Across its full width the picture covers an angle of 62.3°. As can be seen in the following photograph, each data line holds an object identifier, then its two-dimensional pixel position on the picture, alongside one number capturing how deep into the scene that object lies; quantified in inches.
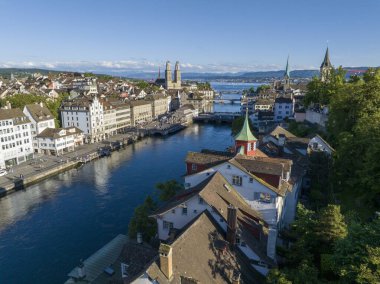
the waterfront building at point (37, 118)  3208.7
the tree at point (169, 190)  1598.4
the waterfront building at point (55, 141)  3134.8
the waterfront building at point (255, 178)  1208.8
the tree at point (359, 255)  621.9
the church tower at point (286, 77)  7588.6
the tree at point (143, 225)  1355.8
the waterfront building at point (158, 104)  5757.9
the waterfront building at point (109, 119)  4139.3
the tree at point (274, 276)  780.9
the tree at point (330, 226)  949.2
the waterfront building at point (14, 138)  2719.0
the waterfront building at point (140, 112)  4940.9
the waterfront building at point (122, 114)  4471.0
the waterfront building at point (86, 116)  3838.6
